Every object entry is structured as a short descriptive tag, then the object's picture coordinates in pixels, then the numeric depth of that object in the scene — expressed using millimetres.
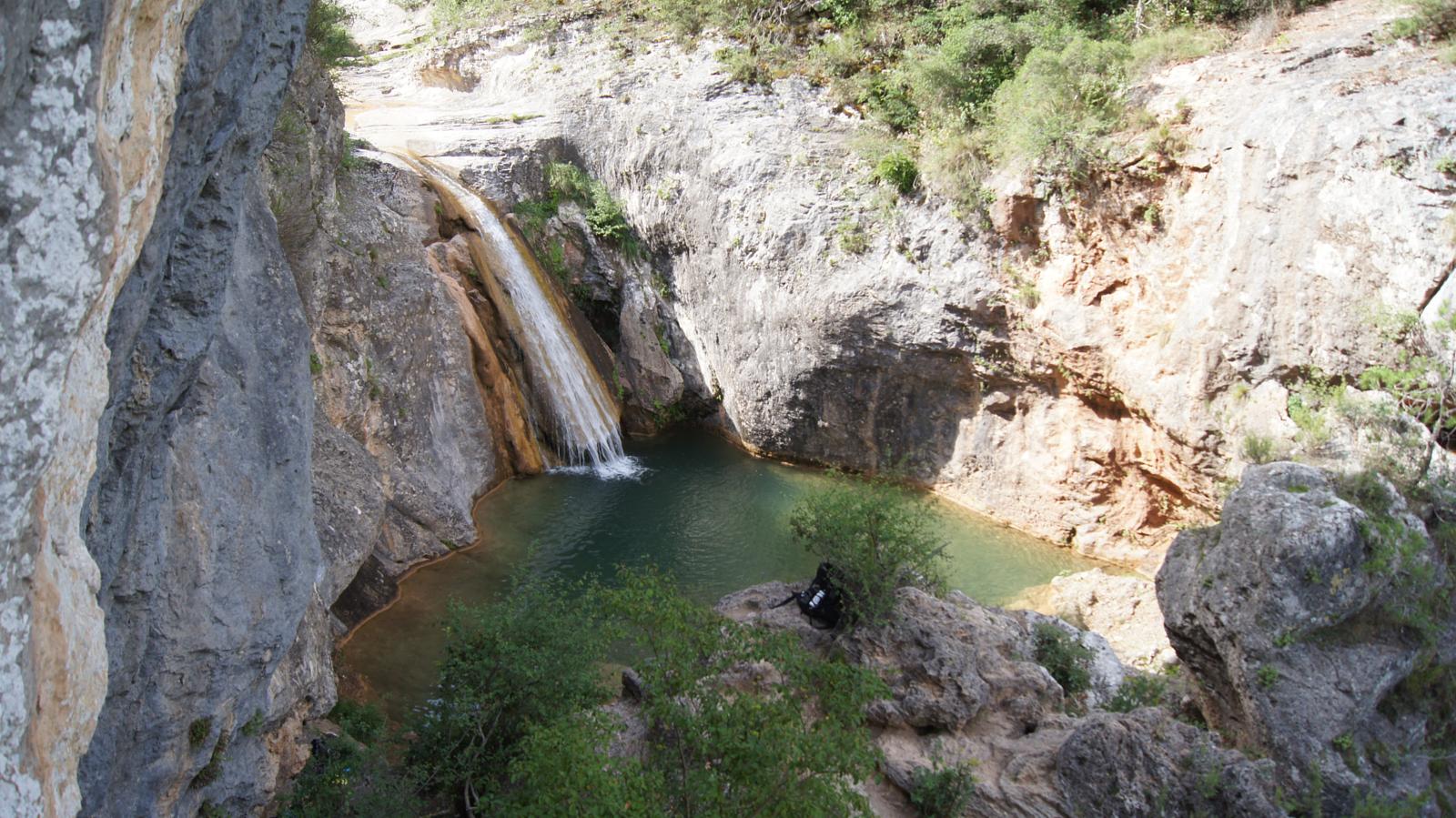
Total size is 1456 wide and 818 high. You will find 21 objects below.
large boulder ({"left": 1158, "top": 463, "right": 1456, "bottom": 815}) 6848
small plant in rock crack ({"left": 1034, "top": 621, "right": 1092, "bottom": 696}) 9588
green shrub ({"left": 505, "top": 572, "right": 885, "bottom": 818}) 4945
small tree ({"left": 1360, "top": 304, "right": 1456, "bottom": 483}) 9836
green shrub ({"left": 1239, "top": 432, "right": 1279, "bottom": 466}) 10898
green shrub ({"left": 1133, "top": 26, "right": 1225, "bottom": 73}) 13523
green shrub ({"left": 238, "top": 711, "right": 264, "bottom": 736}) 6471
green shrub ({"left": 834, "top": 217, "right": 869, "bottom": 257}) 15562
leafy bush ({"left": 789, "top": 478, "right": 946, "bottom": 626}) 8750
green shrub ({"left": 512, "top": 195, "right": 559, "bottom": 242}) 18516
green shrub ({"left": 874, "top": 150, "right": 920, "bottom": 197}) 15438
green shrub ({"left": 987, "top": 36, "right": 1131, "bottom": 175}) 13328
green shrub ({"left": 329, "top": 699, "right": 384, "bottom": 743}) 8712
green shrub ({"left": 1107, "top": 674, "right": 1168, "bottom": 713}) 8359
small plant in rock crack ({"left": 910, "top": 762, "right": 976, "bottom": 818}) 6844
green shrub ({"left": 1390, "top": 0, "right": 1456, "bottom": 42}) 11516
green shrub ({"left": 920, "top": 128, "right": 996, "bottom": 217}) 14648
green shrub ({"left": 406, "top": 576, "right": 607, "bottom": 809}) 7645
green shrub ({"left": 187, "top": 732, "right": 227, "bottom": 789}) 6020
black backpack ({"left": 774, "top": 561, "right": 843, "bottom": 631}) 9055
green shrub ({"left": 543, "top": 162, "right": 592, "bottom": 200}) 19125
